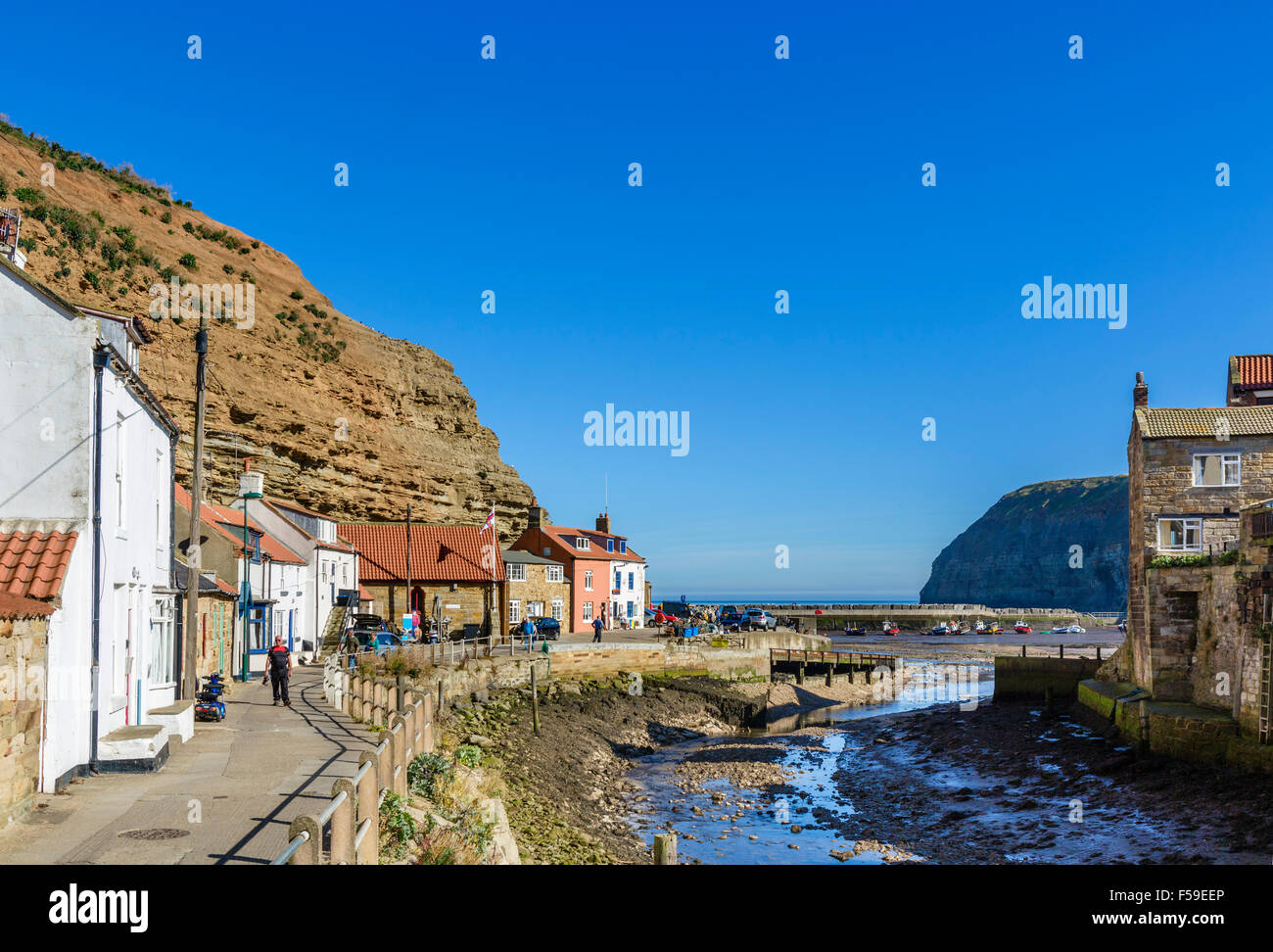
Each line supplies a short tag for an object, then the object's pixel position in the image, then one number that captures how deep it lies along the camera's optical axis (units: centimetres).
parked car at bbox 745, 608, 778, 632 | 7816
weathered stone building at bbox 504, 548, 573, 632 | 6006
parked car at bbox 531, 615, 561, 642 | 5688
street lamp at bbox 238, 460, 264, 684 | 3392
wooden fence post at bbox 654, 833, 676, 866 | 1309
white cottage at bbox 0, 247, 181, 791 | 1396
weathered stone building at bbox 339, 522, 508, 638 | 5866
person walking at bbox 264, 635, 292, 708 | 2627
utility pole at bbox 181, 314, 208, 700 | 2181
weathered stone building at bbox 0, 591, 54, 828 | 1149
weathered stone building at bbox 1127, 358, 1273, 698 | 3597
